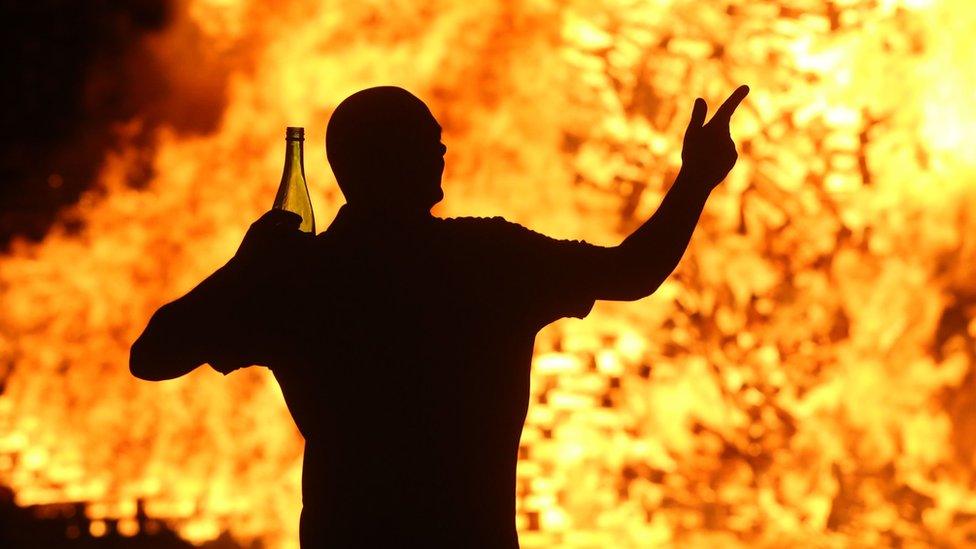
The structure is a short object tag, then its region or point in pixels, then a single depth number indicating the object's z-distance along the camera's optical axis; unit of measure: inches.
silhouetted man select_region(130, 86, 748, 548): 373.8
